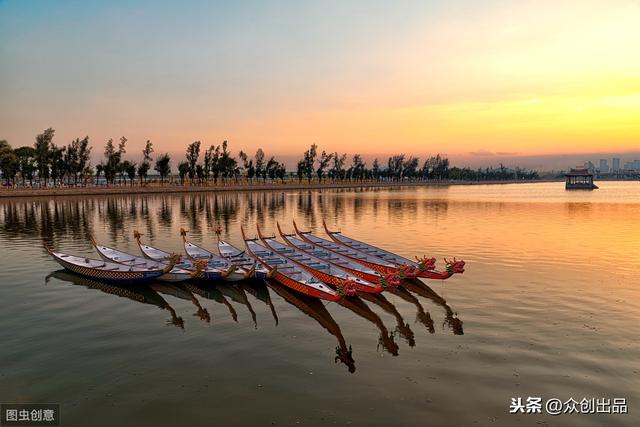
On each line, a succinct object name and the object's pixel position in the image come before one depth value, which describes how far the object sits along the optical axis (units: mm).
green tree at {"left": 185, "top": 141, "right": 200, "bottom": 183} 162500
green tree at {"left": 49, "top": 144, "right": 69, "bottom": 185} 130875
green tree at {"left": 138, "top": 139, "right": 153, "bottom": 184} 148625
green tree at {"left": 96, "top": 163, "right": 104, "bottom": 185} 141712
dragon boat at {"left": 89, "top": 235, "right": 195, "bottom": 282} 28703
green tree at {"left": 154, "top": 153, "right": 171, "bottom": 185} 155250
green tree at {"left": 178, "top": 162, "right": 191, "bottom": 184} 162750
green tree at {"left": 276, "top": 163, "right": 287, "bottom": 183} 195375
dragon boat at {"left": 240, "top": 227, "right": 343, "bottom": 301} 24109
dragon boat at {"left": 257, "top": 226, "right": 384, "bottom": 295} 25109
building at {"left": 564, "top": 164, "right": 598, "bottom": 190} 180375
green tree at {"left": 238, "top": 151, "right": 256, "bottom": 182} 182825
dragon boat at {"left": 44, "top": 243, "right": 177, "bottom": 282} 28359
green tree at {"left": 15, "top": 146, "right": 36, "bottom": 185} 125812
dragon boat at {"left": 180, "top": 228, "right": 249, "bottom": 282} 28377
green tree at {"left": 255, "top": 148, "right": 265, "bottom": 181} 187875
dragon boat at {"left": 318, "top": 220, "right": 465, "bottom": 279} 28156
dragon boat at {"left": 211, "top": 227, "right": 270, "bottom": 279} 28703
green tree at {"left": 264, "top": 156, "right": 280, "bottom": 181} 191625
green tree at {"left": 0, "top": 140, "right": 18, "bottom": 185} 116312
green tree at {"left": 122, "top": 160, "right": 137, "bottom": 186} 147012
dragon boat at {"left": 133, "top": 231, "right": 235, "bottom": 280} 27953
